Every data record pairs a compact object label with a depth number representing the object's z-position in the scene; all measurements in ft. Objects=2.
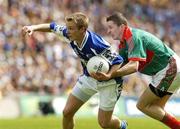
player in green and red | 67.00
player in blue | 65.26
